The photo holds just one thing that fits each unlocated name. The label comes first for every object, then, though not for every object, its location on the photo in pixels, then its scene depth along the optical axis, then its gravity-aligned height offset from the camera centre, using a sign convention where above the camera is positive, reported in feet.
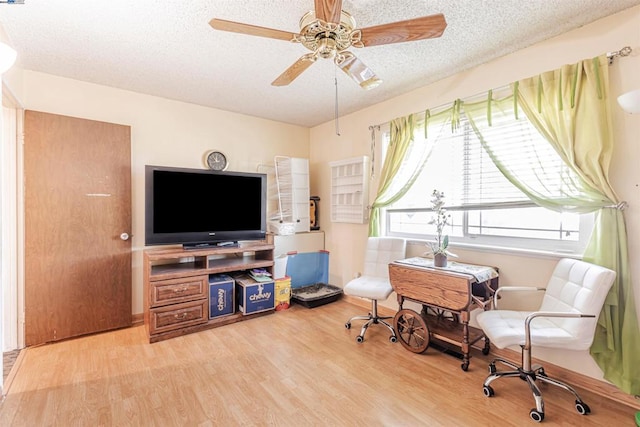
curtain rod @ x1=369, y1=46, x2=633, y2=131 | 6.16 +3.27
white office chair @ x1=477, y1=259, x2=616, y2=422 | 5.77 -2.47
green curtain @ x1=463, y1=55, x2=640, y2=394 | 6.12 +0.67
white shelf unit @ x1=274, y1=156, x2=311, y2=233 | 13.16 +0.81
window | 7.29 +0.43
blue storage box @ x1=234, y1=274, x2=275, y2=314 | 10.73 -3.18
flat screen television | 9.79 +0.08
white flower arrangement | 8.37 -0.39
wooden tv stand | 9.14 -2.60
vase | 8.18 -1.40
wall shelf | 12.04 +0.80
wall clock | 11.88 +1.95
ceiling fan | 4.84 +3.10
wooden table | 7.39 -2.32
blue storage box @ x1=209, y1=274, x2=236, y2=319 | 10.22 -3.05
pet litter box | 12.29 -3.20
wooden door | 8.60 -0.54
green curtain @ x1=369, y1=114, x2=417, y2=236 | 10.29 +1.64
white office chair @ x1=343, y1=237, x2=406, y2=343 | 9.25 -2.38
